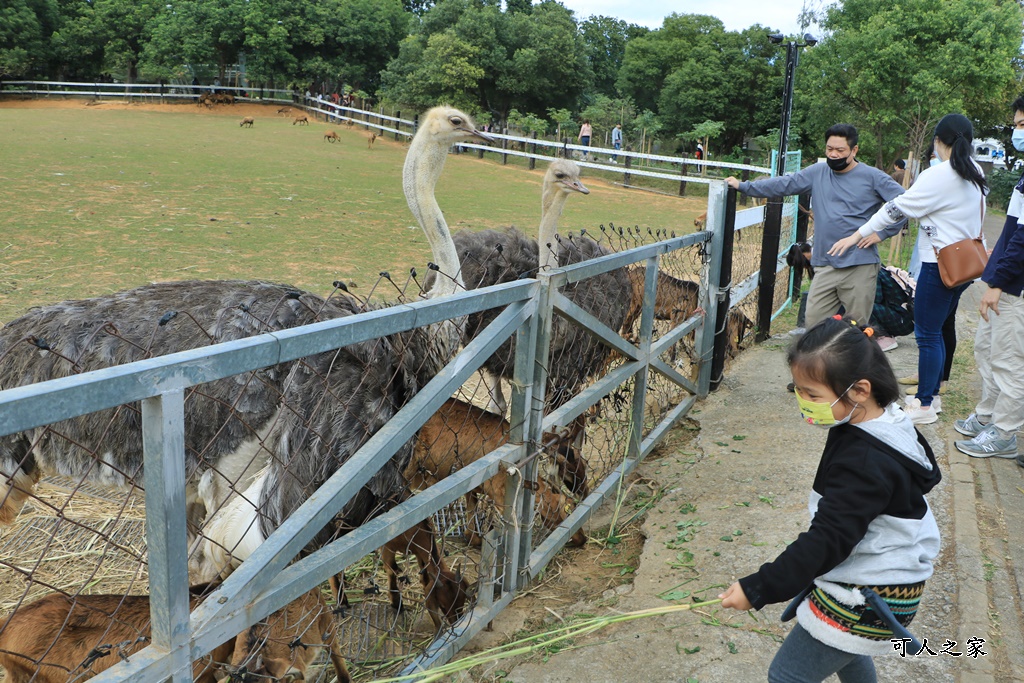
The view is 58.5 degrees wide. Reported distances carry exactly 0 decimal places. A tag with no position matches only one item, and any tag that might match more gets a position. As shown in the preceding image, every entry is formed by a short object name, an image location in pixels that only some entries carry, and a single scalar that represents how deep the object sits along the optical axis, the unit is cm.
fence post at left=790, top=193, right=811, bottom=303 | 884
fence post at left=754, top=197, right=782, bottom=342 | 733
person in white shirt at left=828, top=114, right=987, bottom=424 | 486
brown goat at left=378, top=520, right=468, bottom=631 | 346
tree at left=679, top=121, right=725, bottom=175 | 3341
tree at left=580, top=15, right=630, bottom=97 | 5384
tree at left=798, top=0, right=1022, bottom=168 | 2142
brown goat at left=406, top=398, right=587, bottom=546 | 362
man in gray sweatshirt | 543
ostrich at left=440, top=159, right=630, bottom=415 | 489
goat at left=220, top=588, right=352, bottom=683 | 258
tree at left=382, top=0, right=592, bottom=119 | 3353
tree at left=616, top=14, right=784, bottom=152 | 3606
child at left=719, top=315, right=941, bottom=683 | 221
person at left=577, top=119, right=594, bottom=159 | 2831
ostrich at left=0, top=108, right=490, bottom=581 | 302
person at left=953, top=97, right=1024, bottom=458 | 463
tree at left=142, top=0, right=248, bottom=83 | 4150
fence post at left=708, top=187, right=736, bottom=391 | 578
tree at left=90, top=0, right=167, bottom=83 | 4303
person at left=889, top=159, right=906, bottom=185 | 1422
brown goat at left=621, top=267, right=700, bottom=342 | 614
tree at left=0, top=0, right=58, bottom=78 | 3928
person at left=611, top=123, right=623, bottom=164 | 3012
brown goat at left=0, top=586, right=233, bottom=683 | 257
